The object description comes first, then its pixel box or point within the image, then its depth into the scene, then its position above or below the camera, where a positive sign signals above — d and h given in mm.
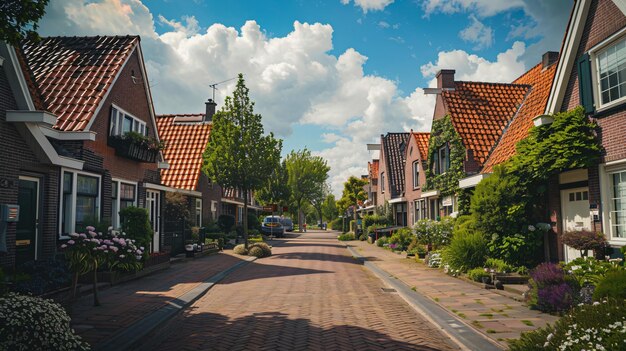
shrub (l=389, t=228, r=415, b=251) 24305 -1279
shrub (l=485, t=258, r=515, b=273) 11990 -1396
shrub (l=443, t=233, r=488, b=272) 12914 -1086
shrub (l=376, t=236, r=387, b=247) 28684 -1652
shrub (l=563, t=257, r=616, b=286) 8070 -1074
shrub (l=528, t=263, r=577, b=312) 7961 -1424
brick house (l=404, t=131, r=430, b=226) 26172 +2606
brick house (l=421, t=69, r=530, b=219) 19125 +4011
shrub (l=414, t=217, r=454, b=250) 17525 -678
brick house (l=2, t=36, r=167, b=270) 11123 +2514
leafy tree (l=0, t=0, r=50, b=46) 5656 +2664
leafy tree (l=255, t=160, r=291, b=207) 50906 +3136
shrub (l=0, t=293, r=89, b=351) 4891 -1204
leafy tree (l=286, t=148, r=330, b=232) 60156 +5800
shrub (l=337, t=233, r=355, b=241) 38531 -1792
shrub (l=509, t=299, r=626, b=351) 3976 -1135
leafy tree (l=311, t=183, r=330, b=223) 64481 +2864
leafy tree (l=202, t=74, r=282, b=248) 22750 +3565
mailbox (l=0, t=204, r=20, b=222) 9094 +165
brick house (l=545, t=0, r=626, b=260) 9805 +2635
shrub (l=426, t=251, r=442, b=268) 16066 -1611
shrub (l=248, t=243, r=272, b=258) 21592 -1491
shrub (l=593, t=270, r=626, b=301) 5492 -930
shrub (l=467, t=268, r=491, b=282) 11642 -1576
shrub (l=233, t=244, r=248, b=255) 21969 -1589
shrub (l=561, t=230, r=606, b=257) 9844 -615
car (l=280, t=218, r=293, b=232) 52847 -828
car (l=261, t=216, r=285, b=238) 42041 -836
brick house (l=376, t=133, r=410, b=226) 33594 +3395
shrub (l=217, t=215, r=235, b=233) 32419 -307
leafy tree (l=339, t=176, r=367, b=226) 44512 +2688
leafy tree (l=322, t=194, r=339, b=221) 91625 +1980
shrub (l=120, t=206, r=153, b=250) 13305 -172
